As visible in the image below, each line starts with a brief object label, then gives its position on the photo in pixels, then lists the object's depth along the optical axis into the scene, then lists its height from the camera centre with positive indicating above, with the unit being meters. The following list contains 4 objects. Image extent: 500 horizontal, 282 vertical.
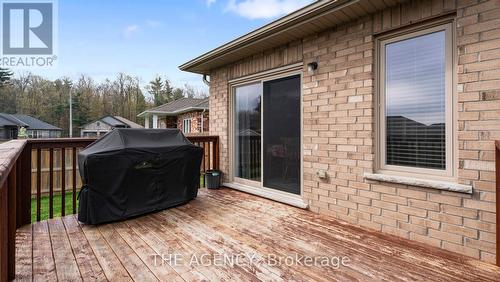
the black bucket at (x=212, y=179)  5.28 -0.77
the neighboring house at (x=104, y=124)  23.35 +1.33
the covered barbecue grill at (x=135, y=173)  3.25 -0.44
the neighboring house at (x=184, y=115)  12.63 +1.33
